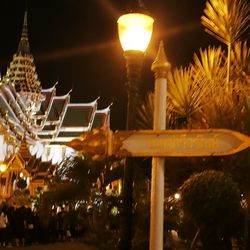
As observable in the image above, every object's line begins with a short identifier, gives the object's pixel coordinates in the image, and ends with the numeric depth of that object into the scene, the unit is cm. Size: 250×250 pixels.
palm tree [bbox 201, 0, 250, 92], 1010
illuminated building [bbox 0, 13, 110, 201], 4256
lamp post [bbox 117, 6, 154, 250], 512
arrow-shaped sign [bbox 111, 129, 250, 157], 454
